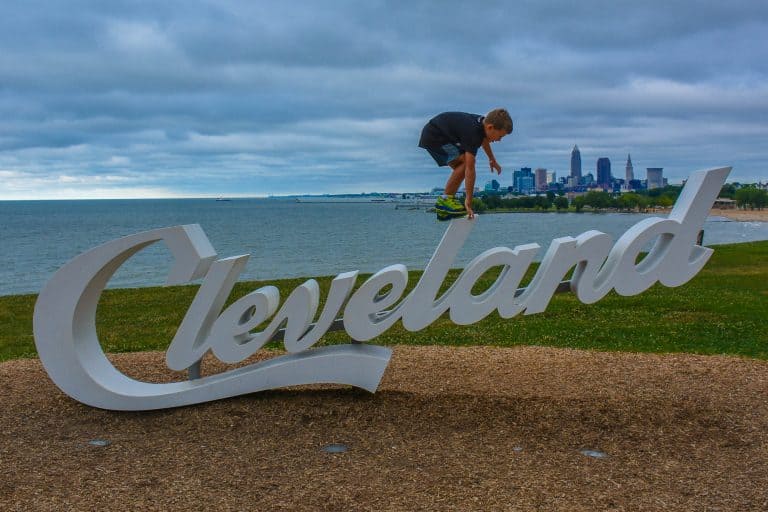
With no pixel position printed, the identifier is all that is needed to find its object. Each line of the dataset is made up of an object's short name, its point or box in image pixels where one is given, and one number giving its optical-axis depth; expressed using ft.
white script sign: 28.68
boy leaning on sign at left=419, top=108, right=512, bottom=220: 29.14
